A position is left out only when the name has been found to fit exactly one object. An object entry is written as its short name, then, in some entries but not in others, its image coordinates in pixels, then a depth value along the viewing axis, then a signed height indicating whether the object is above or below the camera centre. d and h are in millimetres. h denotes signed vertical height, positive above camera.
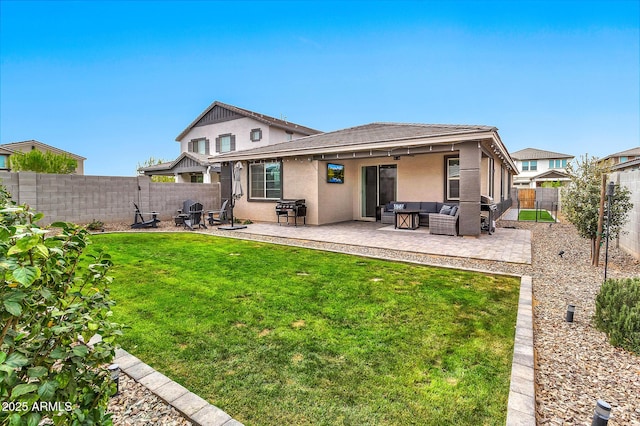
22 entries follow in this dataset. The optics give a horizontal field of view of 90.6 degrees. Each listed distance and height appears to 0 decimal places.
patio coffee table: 11215 -576
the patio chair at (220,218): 12651 -653
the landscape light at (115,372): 2350 -1322
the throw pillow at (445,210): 10359 -235
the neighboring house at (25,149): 27219 +5206
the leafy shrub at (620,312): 3152 -1161
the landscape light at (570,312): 3738 -1296
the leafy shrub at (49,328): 1029 -460
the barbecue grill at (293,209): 12219 -233
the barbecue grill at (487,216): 10219 -444
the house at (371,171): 9203 +1304
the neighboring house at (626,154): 34562 +5383
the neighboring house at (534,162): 43594 +5748
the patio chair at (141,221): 11859 -713
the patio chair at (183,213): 12102 -401
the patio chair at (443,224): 9562 -642
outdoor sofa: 12010 -198
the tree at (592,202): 6496 +13
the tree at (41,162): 21797 +2940
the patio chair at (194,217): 11836 -524
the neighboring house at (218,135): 22812 +5551
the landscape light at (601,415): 1920 -1294
